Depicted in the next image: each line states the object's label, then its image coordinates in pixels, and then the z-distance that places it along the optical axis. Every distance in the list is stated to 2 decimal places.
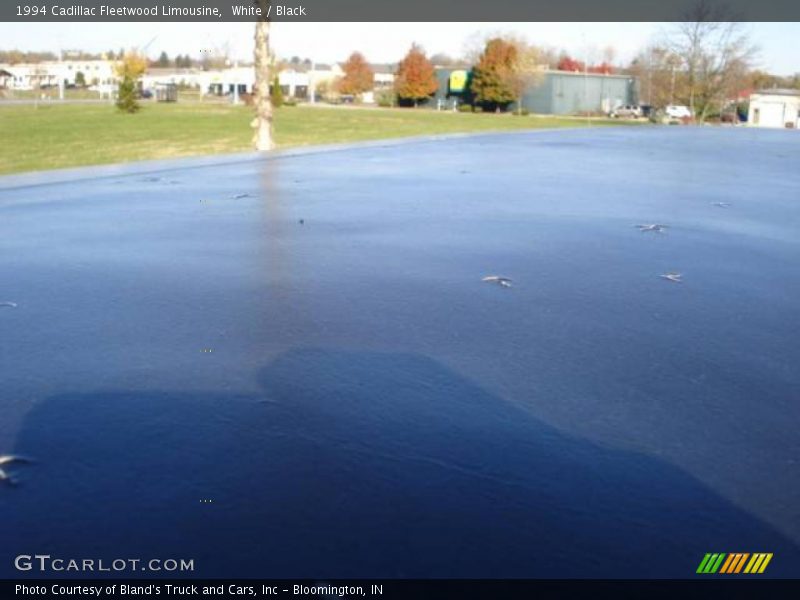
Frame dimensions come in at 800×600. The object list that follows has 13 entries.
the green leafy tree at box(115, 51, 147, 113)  38.78
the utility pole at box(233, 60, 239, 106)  65.50
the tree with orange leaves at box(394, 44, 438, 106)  60.59
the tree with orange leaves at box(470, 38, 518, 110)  53.44
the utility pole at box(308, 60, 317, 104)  75.70
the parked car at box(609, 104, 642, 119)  52.41
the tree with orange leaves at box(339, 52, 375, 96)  73.81
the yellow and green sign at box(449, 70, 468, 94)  60.79
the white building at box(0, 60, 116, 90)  90.25
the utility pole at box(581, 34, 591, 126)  59.88
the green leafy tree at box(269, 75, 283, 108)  46.91
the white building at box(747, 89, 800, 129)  42.41
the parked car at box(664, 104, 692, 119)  46.53
